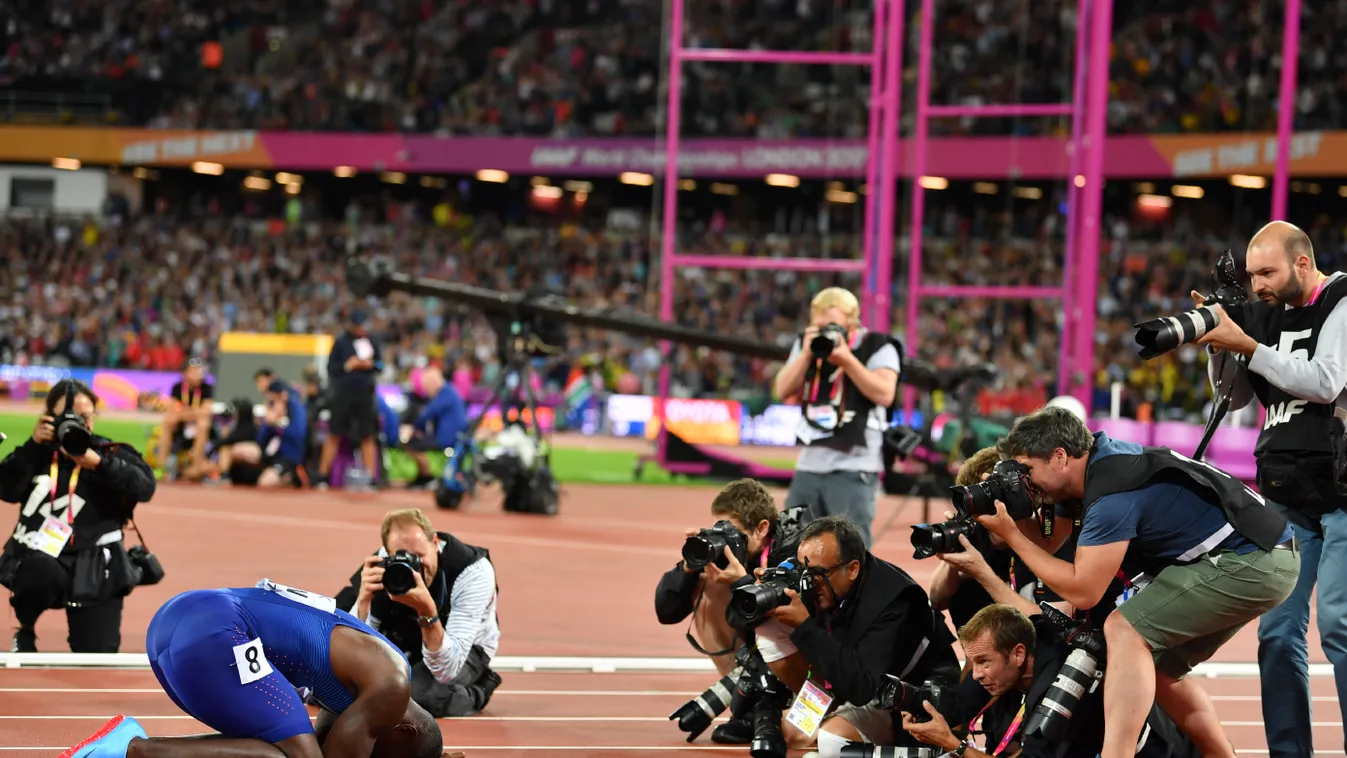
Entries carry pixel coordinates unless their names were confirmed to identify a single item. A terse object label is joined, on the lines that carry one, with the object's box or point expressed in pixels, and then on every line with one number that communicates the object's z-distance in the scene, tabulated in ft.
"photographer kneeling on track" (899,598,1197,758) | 33.30
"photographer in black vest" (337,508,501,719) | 39.75
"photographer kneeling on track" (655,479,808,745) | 41.16
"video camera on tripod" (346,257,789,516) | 96.53
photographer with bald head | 35.42
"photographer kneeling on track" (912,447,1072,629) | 33.68
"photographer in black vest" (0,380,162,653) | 47.34
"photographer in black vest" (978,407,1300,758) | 31.37
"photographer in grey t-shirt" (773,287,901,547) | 51.42
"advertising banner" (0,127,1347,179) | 194.49
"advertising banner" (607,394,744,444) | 155.02
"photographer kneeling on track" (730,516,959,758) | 36.50
